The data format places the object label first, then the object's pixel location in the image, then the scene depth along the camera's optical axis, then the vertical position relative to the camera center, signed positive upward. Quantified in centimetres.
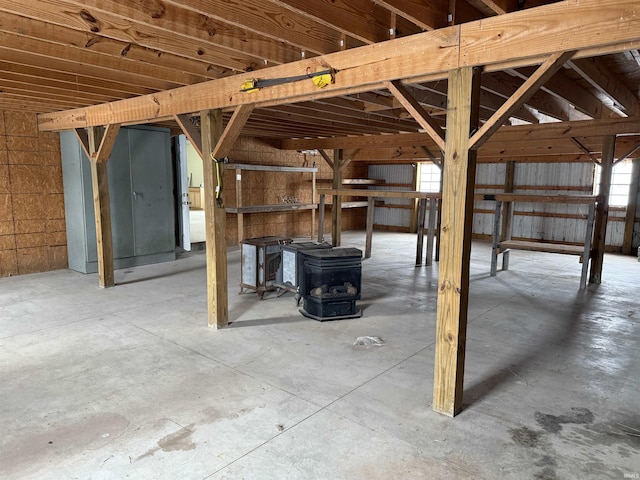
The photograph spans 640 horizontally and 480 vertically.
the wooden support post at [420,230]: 733 -66
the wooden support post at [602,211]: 604 -24
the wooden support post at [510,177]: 1055 +39
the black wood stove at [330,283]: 429 -95
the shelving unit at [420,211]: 706 -36
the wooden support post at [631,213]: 870 -39
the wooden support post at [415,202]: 1216 -30
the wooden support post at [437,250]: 774 -107
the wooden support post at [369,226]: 768 -65
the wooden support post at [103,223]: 537 -46
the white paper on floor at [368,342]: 370 -132
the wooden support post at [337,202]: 887 -25
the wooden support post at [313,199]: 1017 -23
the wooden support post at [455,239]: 237 -27
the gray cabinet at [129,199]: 620 -18
